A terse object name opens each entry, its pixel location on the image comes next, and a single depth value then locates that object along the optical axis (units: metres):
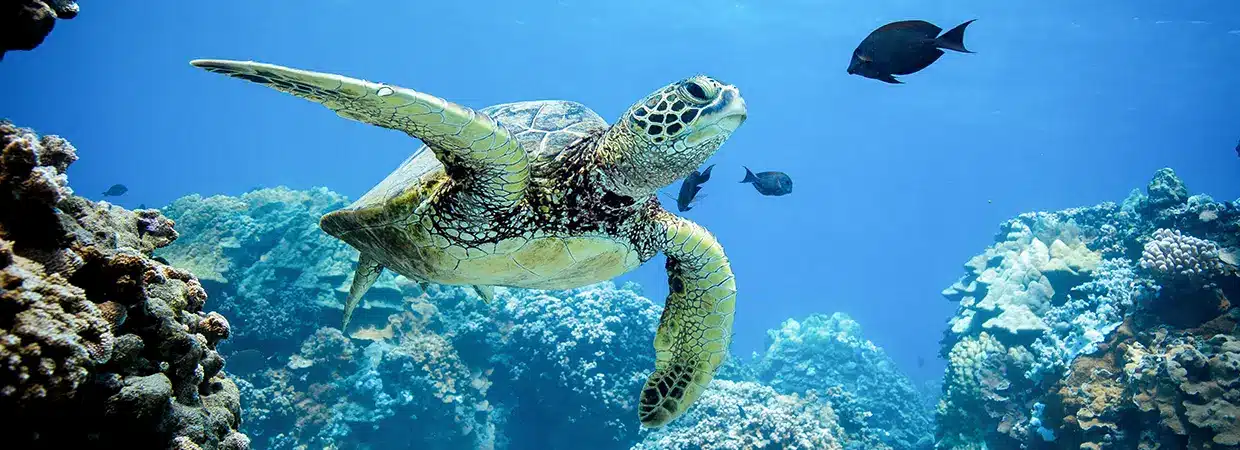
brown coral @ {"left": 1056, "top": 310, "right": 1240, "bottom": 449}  5.20
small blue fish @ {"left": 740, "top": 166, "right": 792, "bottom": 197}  5.72
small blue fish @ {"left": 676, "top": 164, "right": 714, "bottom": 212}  5.35
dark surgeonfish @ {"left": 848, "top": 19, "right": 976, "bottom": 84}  3.26
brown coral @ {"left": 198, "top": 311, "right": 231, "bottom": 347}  2.18
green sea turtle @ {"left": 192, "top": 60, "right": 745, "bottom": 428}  2.46
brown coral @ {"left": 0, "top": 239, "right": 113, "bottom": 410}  1.03
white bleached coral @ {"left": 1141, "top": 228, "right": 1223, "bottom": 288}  6.34
